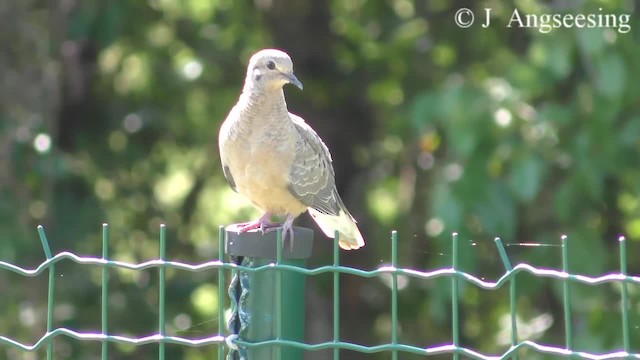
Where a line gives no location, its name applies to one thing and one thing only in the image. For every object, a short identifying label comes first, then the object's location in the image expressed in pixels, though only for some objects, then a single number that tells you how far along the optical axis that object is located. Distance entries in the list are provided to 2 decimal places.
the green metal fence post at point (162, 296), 4.76
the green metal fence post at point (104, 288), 4.82
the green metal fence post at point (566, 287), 4.09
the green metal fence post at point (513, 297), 4.16
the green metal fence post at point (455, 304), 4.30
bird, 6.71
